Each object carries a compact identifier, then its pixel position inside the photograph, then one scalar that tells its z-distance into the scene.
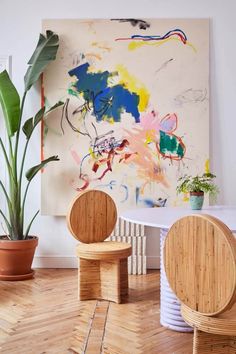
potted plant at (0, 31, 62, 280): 4.15
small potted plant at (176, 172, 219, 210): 3.17
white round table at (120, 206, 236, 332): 2.68
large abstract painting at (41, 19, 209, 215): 4.45
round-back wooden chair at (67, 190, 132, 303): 3.37
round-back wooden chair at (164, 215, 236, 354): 1.73
